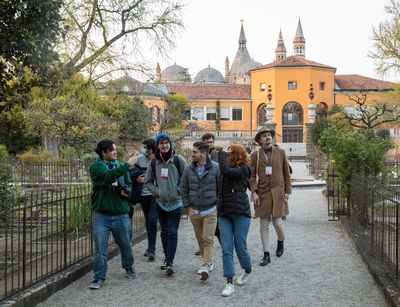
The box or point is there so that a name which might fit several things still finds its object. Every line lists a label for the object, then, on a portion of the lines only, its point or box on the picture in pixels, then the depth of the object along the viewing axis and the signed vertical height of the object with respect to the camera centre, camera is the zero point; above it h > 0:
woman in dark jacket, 6.17 -0.65
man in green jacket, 6.26 -0.63
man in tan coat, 7.67 -0.48
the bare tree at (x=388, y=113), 41.08 +2.79
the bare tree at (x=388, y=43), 34.56 +6.42
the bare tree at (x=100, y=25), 24.89 +5.49
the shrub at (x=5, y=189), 7.41 -0.58
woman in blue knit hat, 6.93 -0.50
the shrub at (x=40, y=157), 24.36 -0.40
